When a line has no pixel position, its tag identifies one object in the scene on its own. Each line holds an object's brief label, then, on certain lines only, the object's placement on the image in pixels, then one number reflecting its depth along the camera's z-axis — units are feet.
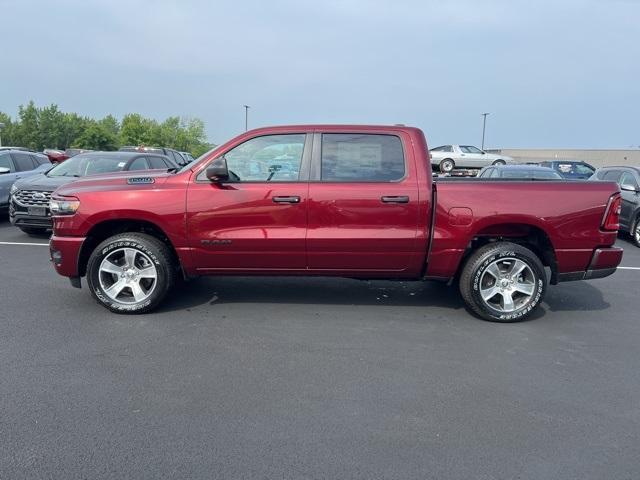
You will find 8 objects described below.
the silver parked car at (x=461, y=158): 85.92
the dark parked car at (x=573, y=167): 77.39
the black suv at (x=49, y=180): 28.25
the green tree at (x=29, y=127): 233.76
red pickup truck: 15.40
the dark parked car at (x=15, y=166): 34.63
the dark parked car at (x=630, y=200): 32.65
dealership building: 157.48
